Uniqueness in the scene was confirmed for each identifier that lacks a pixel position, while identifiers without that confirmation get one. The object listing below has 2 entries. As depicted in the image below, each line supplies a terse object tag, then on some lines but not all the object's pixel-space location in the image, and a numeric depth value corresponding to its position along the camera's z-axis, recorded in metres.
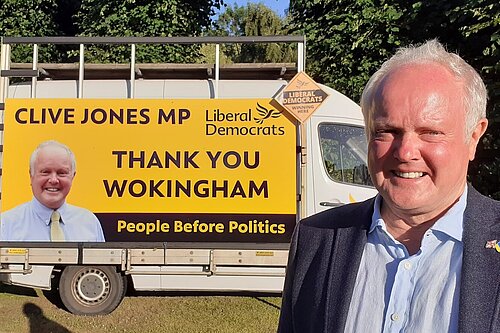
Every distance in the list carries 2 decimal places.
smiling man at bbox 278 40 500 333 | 1.61
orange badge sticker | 6.96
